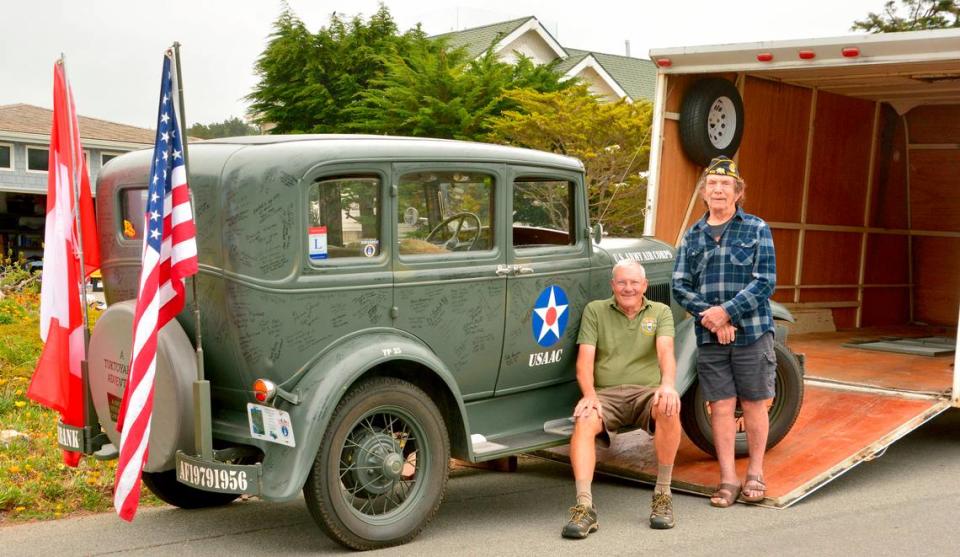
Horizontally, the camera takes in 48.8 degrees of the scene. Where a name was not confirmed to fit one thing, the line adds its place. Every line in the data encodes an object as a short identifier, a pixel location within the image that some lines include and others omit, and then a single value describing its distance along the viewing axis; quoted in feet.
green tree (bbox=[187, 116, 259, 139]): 176.04
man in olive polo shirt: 18.78
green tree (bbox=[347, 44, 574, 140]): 64.13
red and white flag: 17.40
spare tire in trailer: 29.96
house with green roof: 95.45
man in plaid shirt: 19.65
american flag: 15.40
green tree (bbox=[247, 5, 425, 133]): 81.00
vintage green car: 16.06
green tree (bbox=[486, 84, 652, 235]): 56.44
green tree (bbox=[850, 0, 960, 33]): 93.50
